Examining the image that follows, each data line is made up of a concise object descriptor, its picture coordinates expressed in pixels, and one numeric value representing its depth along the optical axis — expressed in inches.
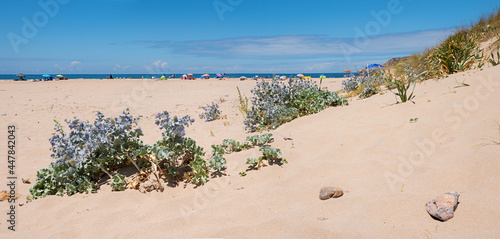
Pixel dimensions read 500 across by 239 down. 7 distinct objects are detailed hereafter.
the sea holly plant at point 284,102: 243.1
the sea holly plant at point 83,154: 140.8
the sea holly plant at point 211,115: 317.1
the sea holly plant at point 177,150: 140.1
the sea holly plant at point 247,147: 150.3
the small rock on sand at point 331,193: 115.6
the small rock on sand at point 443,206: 89.8
